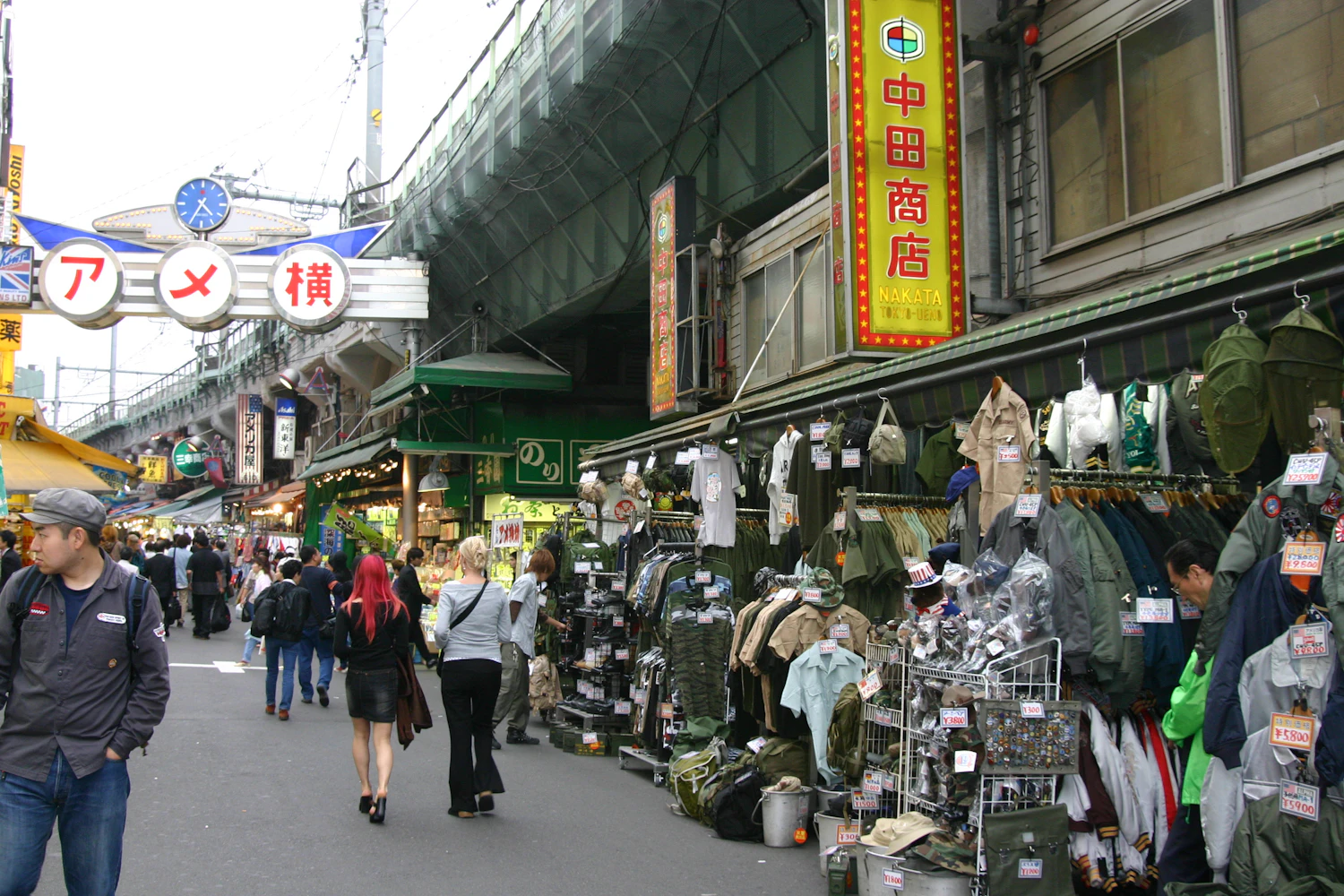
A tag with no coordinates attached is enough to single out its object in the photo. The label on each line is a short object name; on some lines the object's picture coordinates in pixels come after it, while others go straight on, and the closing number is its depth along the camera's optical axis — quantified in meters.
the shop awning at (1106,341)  4.99
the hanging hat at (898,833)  5.76
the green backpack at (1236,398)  5.03
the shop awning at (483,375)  21.00
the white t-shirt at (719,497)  10.12
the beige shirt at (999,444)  6.33
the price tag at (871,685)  6.53
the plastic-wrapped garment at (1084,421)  5.95
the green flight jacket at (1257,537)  4.63
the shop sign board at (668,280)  14.21
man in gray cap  4.23
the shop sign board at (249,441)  40.97
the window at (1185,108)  7.50
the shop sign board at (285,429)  37.12
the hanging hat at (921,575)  6.38
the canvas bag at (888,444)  7.43
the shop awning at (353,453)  25.22
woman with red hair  7.90
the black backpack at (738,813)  7.78
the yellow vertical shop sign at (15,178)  23.22
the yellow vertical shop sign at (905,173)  9.06
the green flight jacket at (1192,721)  5.23
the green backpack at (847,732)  7.16
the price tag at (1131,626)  5.79
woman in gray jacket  8.01
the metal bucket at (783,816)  7.69
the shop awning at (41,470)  14.61
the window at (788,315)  12.32
